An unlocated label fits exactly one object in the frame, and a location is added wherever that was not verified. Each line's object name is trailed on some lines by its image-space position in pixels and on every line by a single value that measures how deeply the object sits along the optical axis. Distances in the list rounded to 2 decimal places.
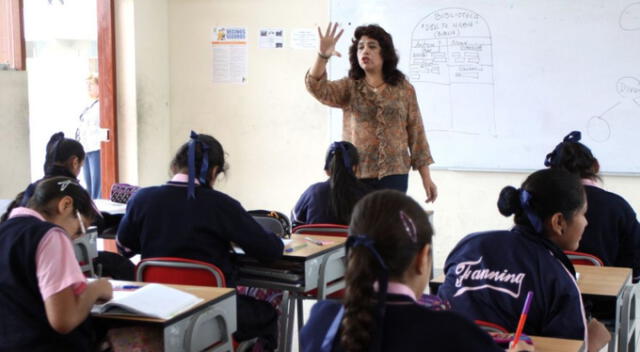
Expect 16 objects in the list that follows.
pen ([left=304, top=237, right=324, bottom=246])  3.29
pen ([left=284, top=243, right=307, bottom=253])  3.13
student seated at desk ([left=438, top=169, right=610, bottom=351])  1.94
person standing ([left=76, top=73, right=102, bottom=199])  6.45
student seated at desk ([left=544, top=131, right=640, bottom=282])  3.13
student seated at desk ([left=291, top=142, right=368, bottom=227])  3.70
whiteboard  5.07
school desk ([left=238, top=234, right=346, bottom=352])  3.07
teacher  3.98
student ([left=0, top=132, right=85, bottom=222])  3.90
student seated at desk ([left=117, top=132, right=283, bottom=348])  2.83
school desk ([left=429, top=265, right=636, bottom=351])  2.45
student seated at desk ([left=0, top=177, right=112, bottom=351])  2.01
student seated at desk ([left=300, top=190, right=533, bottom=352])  1.36
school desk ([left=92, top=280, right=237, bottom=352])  2.11
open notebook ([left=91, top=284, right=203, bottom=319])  2.12
